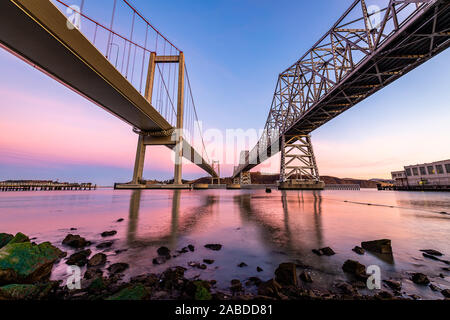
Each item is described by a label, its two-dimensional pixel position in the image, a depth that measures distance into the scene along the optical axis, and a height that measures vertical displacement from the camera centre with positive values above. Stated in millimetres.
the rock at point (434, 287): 7217 -4202
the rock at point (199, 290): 6456 -4036
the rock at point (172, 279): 7316 -4200
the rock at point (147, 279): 7551 -4224
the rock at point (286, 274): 7735 -4012
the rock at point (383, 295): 6307 -4060
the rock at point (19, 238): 10905 -3379
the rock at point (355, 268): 8424 -4053
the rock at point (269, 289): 6683 -4092
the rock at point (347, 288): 6920 -4147
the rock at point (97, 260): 9652 -4256
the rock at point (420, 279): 7657 -4076
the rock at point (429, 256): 10677 -4265
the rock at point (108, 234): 15902 -4392
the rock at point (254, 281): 7696 -4278
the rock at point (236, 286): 7144 -4209
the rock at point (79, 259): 9886 -4325
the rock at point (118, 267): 8873 -4309
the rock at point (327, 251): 11296 -4185
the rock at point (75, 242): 13023 -4290
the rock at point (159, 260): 9944 -4316
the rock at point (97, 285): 6832 -4064
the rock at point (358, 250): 11521 -4189
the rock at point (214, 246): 12451 -4347
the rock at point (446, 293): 6724 -4135
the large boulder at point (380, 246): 11462 -3875
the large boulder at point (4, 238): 11704 -3608
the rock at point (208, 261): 10132 -4373
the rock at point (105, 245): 12648 -4406
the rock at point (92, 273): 8196 -4303
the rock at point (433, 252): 11324 -4216
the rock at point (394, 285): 7212 -4174
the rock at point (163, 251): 11140 -4266
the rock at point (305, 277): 7888 -4154
